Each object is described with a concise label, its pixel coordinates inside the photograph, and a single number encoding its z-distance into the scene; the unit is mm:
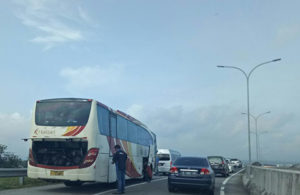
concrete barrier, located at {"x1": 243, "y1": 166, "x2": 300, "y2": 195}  9234
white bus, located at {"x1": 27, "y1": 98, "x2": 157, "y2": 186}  14508
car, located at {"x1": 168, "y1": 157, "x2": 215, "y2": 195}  15922
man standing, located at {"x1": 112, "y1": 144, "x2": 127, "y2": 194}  15475
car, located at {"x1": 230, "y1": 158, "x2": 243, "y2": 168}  70025
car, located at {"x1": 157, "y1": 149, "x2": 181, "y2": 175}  35031
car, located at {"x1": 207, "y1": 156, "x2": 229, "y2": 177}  33969
